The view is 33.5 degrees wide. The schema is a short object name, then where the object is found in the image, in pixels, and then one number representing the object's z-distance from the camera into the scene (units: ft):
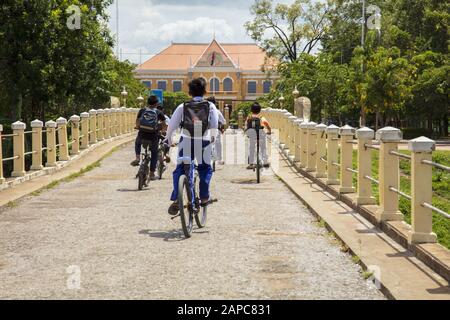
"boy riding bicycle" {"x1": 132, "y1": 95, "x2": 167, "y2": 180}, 48.62
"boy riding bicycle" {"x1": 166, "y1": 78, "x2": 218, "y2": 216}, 30.07
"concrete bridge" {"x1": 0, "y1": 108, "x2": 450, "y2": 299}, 21.30
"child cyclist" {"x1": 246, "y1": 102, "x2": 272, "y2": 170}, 55.42
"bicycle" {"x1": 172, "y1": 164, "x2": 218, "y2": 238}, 29.04
